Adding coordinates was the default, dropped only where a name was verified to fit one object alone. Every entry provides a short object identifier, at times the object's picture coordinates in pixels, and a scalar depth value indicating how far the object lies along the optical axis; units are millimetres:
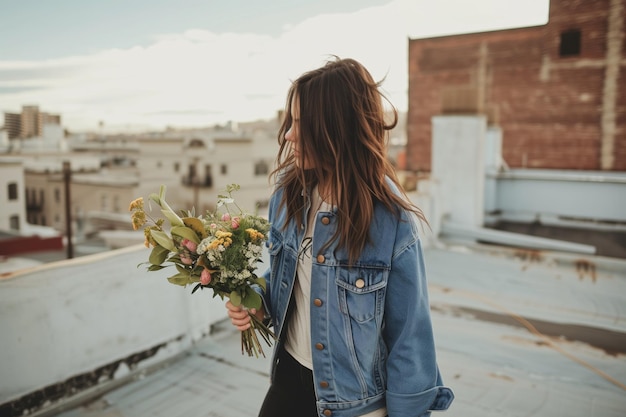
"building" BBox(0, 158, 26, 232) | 32375
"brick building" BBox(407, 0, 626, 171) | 20703
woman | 1607
